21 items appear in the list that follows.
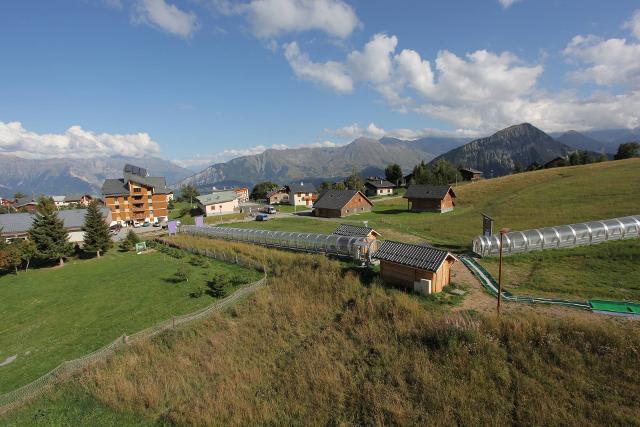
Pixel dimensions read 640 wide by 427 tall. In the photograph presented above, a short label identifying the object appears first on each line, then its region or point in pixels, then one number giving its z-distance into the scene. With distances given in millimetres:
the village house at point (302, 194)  102125
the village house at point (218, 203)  87812
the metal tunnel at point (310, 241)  31109
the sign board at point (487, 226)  33719
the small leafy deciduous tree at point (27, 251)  41969
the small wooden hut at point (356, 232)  34031
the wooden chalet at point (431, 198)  70125
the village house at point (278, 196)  112769
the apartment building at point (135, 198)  83938
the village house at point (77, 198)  152625
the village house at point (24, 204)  122494
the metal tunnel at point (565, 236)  31625
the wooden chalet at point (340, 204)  73125
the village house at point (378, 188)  123750
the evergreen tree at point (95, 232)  48438
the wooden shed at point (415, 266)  22766
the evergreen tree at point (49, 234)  43750
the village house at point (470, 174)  140925
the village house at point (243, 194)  136475
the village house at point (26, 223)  58388
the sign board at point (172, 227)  60688
